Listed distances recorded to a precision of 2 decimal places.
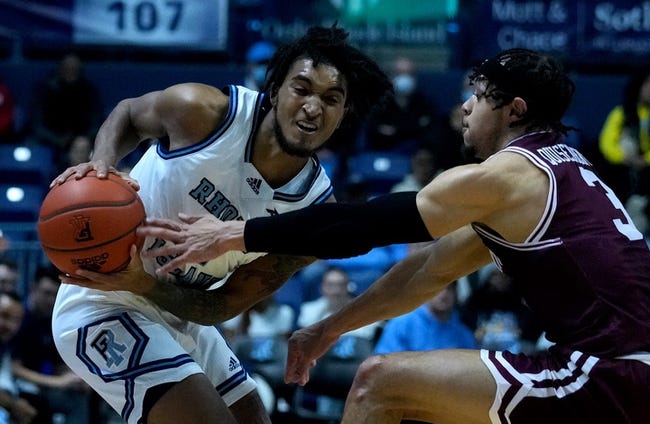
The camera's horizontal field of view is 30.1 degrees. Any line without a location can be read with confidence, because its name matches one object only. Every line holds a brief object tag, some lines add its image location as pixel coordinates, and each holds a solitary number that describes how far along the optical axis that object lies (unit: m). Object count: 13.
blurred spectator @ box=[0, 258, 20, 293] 7.91
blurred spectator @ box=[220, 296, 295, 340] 8.52
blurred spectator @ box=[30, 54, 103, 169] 10.66
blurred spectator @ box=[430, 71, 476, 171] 9.57
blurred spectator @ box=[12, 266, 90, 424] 7.66
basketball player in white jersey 4.71
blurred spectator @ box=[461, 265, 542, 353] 8.20
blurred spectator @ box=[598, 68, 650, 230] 9.05
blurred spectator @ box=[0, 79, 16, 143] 10.72
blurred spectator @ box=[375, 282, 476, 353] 7.82
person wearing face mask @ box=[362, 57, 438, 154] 10.52
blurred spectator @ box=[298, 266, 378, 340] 8.31
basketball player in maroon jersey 4.14
